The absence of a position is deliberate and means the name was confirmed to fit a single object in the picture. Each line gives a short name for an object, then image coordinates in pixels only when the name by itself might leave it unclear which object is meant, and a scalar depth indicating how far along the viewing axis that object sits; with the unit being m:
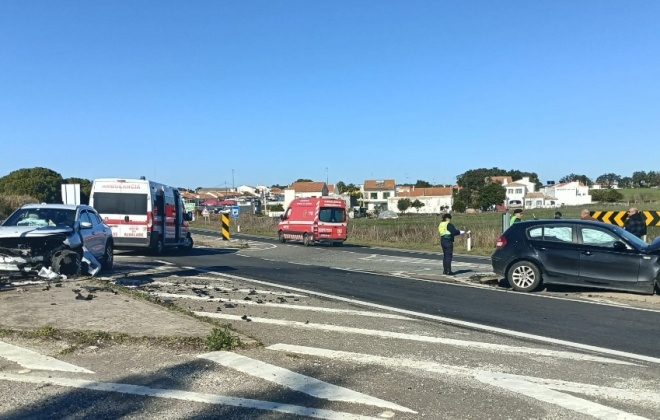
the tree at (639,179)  140.75
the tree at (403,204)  122.75
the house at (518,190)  115.75
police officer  16.45
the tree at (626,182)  146.25
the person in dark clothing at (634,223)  18.89
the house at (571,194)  115.19
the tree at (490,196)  107.27
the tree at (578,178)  174.12
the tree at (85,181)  93.12
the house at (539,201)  118.56
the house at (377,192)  145.55
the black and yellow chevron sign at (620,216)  19.94
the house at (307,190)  128.00
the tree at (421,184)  171.04
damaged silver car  12.05
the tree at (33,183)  76.25
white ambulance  21.72
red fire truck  32.50
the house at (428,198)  126.25
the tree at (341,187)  156.60
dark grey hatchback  12.30
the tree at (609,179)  166.00
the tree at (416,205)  123.50
